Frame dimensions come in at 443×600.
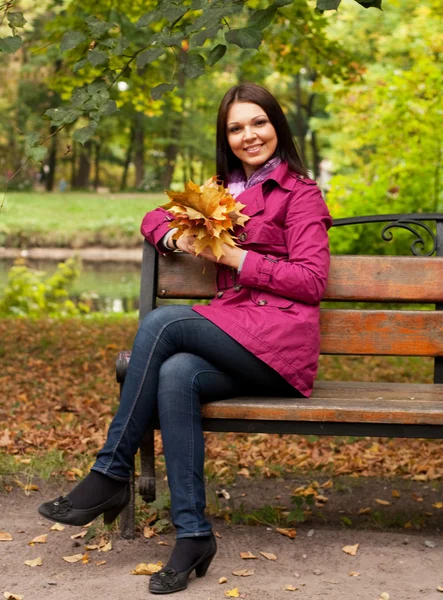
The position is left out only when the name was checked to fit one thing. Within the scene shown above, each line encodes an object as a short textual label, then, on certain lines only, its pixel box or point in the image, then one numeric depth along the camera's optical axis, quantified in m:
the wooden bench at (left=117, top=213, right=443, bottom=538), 3.72
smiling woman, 3.15
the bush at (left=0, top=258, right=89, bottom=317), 11.65
